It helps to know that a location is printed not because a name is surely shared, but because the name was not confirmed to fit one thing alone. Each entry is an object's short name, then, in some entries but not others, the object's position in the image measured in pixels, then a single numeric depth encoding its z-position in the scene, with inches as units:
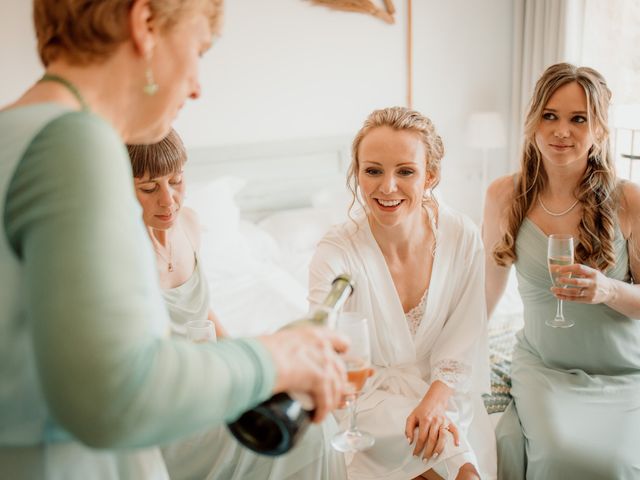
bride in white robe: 72.4
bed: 112.7
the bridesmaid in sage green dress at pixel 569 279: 73.9
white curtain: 164.7
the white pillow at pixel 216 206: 137.4
